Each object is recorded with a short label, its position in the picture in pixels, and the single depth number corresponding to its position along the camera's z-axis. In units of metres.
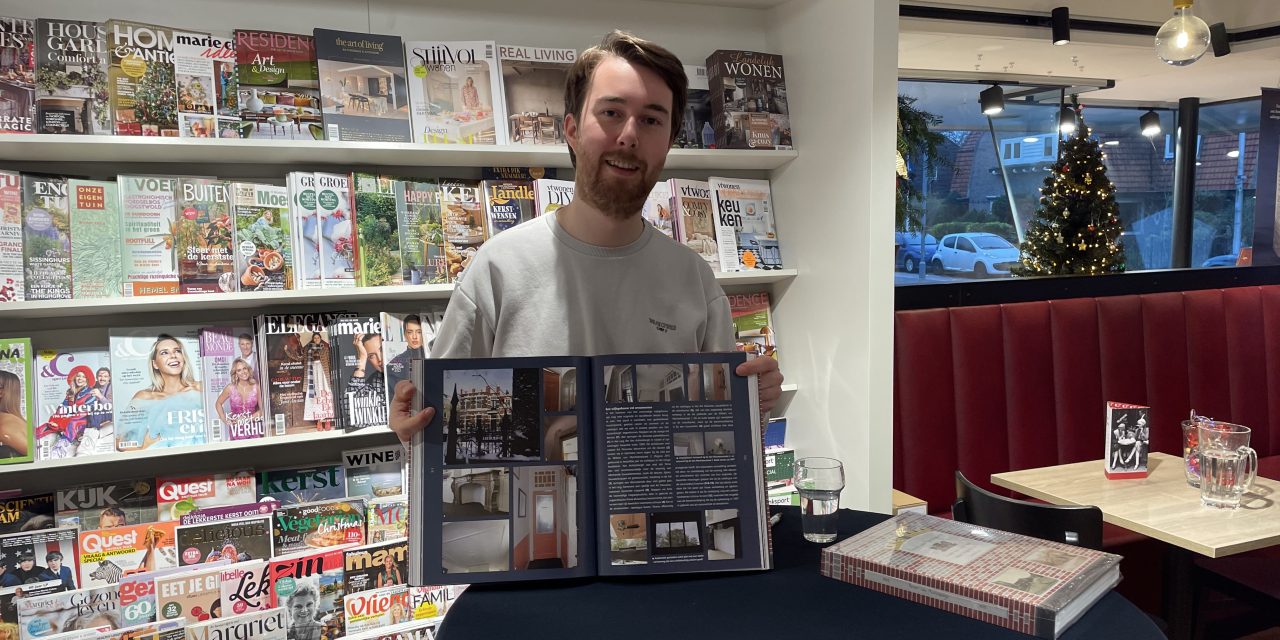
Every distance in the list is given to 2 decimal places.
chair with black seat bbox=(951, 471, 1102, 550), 2.00
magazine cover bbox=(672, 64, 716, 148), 2.77
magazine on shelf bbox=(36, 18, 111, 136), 2.07
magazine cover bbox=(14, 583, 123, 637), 2.04
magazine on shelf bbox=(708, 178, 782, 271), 2.82
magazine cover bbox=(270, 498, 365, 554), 2.31
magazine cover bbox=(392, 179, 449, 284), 2.44
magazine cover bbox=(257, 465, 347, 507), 2.38
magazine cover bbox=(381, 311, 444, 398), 2.41
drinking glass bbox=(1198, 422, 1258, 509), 2.31
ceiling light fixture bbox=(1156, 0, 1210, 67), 3.39
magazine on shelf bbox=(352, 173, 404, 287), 2.38
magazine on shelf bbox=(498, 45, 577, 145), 2.54
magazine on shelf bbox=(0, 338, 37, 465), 2.04
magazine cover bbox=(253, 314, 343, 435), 2.29
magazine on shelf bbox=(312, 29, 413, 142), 2.31
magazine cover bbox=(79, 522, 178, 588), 2.13
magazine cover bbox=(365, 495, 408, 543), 2.40
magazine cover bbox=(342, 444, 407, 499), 2.44
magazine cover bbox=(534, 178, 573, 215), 2.60
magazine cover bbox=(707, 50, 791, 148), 2.75
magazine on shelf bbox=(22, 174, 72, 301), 2.06
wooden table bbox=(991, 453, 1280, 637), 2.12
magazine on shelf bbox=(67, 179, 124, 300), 2.11
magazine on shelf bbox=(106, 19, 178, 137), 2.13
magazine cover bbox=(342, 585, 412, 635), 2.34
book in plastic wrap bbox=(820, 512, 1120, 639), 0.93
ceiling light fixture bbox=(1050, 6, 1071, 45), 4.86
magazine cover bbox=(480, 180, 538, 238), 2.54
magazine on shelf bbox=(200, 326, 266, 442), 2.25
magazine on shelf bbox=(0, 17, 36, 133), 2.04
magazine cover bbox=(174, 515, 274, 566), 2.19
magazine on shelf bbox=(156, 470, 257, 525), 2.27
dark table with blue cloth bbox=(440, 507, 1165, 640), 0.93
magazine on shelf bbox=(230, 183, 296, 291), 2.26
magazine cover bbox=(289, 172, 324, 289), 2.30
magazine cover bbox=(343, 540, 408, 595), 2.34
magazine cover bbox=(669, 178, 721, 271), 2.76
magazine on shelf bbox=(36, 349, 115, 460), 2.10
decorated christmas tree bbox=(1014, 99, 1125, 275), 5.10
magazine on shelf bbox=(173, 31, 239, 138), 2.19
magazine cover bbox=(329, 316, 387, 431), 2.36
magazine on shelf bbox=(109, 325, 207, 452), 2.17
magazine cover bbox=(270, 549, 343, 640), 2.26
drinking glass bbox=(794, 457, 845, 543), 1.21
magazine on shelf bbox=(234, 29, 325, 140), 2.25
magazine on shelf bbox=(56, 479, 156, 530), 2.18
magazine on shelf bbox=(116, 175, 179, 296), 2.16
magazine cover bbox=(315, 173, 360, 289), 2.34
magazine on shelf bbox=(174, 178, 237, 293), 2.21
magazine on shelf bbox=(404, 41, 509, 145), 2.43
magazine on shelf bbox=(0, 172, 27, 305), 2.02
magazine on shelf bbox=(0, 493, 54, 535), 2.12
